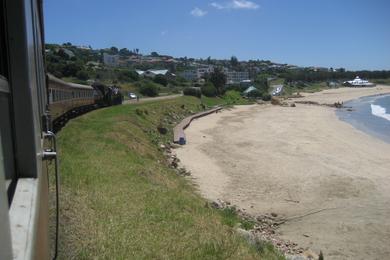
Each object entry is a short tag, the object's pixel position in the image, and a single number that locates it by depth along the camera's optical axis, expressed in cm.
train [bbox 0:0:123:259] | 203
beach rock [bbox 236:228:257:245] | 966
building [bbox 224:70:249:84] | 16088
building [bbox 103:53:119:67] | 14350
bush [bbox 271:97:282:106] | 8320
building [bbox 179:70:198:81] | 14931
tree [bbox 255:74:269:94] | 11394
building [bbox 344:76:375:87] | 17300
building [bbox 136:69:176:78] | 11741
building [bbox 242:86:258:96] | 9813
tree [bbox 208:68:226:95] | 8676
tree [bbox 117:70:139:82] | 9215
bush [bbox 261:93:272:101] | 9470
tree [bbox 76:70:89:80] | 6607
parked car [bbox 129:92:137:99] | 6726
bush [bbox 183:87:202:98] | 7281
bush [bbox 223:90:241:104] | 8239
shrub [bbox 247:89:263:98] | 9806
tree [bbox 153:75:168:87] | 9544
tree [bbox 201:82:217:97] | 7972
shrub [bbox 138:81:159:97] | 7538
